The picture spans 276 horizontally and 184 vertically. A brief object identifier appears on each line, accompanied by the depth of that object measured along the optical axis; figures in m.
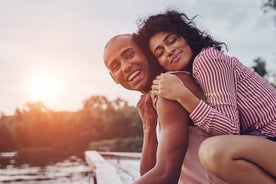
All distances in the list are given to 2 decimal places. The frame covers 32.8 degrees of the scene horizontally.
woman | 1.22
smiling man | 1.33
